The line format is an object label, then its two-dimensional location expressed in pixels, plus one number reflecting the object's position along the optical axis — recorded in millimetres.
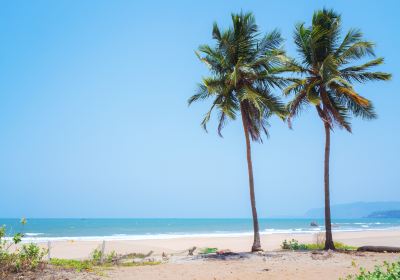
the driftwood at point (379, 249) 15477
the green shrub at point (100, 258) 13894
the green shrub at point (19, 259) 10307
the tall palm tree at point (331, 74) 16406
